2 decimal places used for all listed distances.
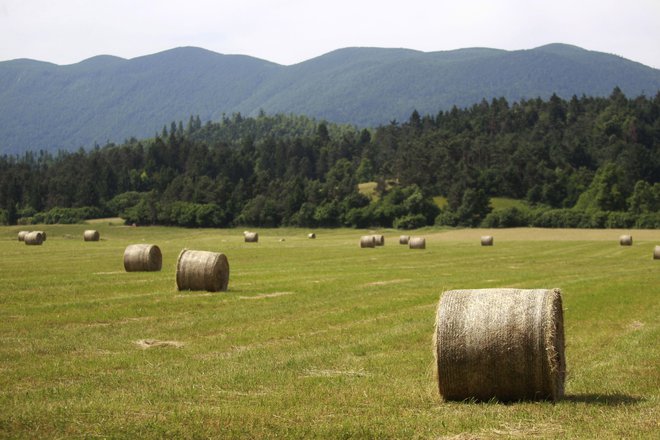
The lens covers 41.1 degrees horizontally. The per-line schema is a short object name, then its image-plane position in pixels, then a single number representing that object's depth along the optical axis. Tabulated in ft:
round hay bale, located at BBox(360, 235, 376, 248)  246.27
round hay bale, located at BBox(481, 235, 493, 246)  268.00
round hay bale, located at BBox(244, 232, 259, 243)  296.92
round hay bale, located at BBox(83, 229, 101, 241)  302.25
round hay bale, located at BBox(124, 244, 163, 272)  135.64
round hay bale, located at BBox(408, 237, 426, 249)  239.09
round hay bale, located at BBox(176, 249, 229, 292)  100.63
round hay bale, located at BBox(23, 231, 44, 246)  253.85
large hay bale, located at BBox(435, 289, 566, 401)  41.57
